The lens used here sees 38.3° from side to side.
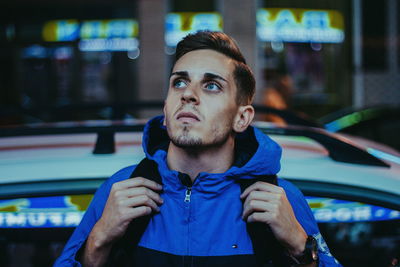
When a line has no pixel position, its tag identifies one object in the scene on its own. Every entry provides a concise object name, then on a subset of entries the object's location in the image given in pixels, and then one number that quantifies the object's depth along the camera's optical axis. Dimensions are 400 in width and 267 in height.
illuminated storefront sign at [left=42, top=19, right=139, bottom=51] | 11.54
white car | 2.16
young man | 1.80
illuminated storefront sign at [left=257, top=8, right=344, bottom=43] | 11.14
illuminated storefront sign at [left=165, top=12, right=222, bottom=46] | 11.01
